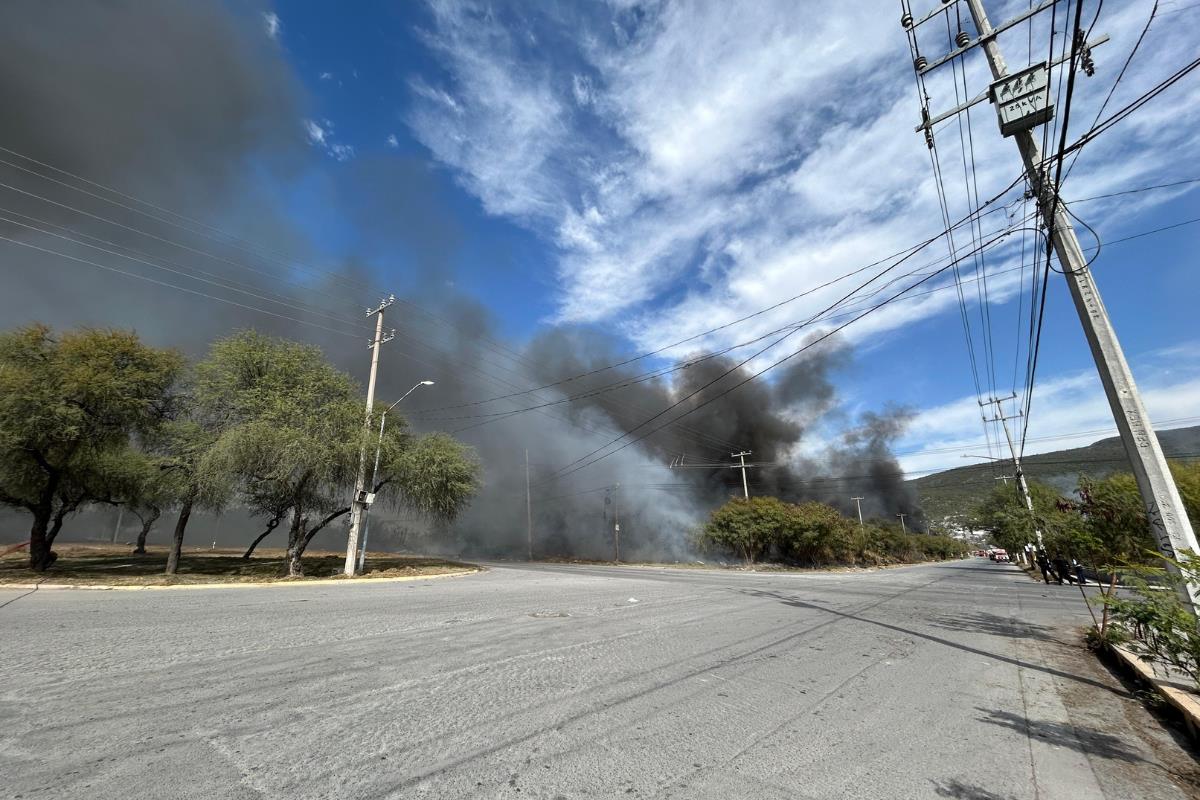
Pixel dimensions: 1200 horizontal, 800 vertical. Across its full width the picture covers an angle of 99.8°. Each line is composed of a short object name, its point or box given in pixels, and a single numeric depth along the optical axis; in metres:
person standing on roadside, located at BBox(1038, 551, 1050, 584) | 26.64
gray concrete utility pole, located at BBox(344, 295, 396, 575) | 20.69
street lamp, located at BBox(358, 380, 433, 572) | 21.86
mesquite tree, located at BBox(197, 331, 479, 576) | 19.11
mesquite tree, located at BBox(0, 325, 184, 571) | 17.05
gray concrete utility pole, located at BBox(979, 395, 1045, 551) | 32.94
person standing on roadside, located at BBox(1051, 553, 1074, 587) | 25.37
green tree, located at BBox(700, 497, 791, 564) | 45.69
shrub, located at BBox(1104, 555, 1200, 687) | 4.46
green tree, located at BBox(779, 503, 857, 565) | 46.94
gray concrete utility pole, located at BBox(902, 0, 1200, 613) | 5.86
